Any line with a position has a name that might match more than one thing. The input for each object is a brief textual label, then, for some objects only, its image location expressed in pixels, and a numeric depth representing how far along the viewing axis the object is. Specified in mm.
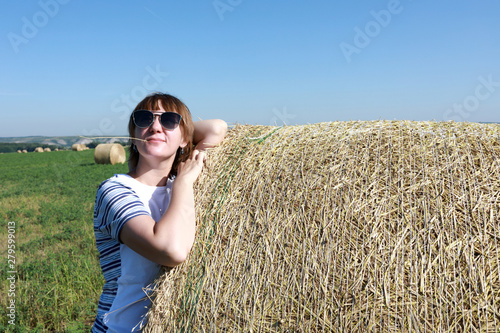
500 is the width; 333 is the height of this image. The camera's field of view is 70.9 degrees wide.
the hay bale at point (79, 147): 43031
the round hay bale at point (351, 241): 2041
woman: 2146
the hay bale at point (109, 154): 24094
